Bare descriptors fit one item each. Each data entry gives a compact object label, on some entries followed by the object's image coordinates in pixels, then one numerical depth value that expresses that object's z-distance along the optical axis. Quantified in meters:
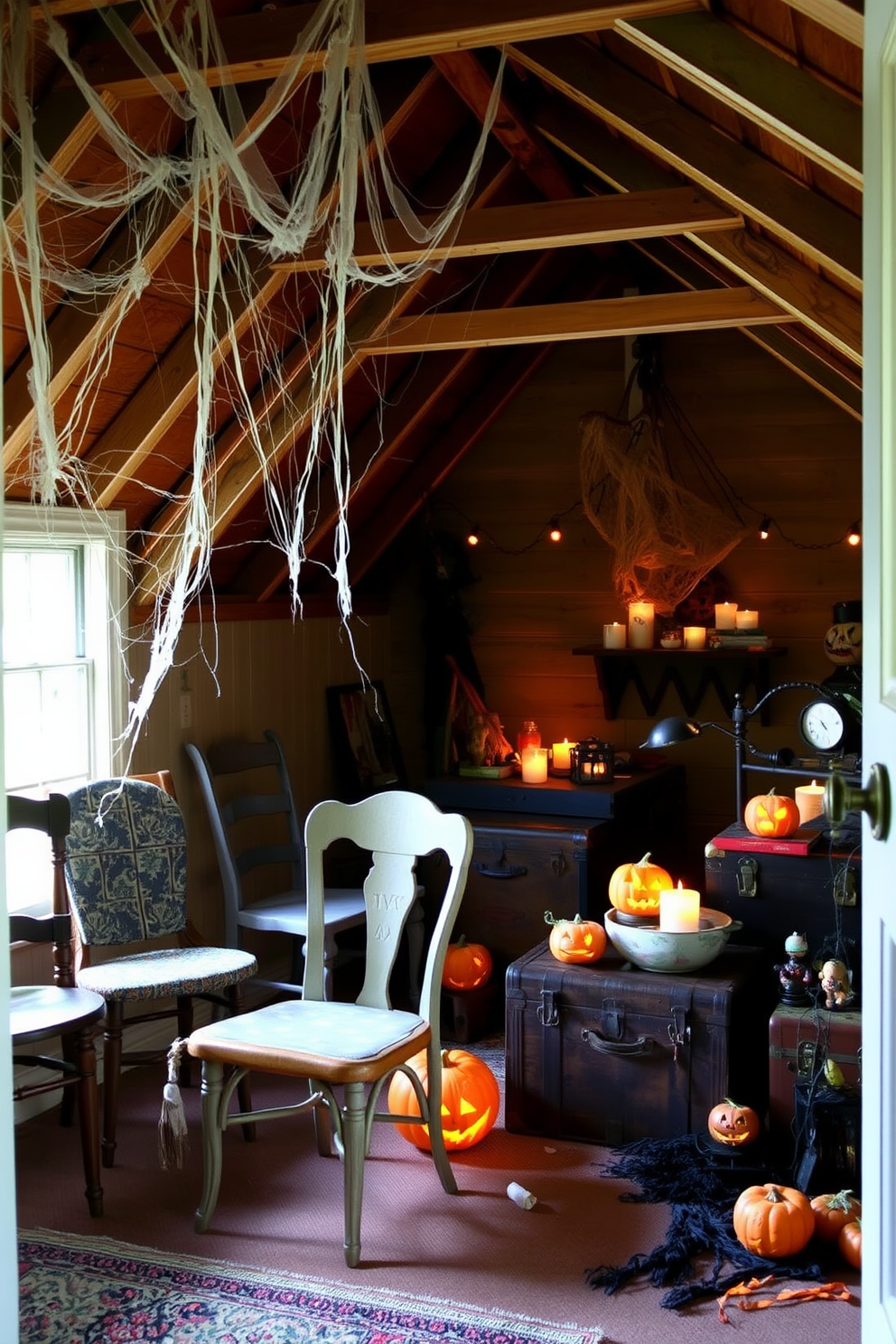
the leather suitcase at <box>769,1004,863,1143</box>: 2.96
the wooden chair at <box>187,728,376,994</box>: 4.03
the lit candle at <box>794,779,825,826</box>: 3.81
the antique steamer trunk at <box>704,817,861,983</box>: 3.29
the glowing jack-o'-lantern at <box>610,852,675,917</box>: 3.44
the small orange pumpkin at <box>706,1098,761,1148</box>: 3.00
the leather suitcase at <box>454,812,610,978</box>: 4.20
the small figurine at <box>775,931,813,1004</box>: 3.09
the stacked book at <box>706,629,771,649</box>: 4.97
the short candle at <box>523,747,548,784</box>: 4.65
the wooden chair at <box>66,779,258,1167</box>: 3.21
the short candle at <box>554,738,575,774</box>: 4.93
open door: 1.35
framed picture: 5.16
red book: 3.40
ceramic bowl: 3.26
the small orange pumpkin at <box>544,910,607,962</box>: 3.43
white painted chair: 2.69
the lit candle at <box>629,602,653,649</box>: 5.14
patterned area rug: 2.44
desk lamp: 3.47
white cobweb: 2.09
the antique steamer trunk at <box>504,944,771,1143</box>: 3.18
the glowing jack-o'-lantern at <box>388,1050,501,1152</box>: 3.23
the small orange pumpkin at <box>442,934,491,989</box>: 4.08
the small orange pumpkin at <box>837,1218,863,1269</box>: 2.64
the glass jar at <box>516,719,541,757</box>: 4.77
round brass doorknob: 1.35
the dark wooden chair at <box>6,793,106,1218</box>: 2.86
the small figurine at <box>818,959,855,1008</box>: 3.03
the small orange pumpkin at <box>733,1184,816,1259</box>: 2.67
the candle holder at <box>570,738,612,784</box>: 4.57
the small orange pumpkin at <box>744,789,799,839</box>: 3.46
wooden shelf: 5.12
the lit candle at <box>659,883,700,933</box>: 3.27
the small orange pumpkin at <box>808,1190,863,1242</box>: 2.71
